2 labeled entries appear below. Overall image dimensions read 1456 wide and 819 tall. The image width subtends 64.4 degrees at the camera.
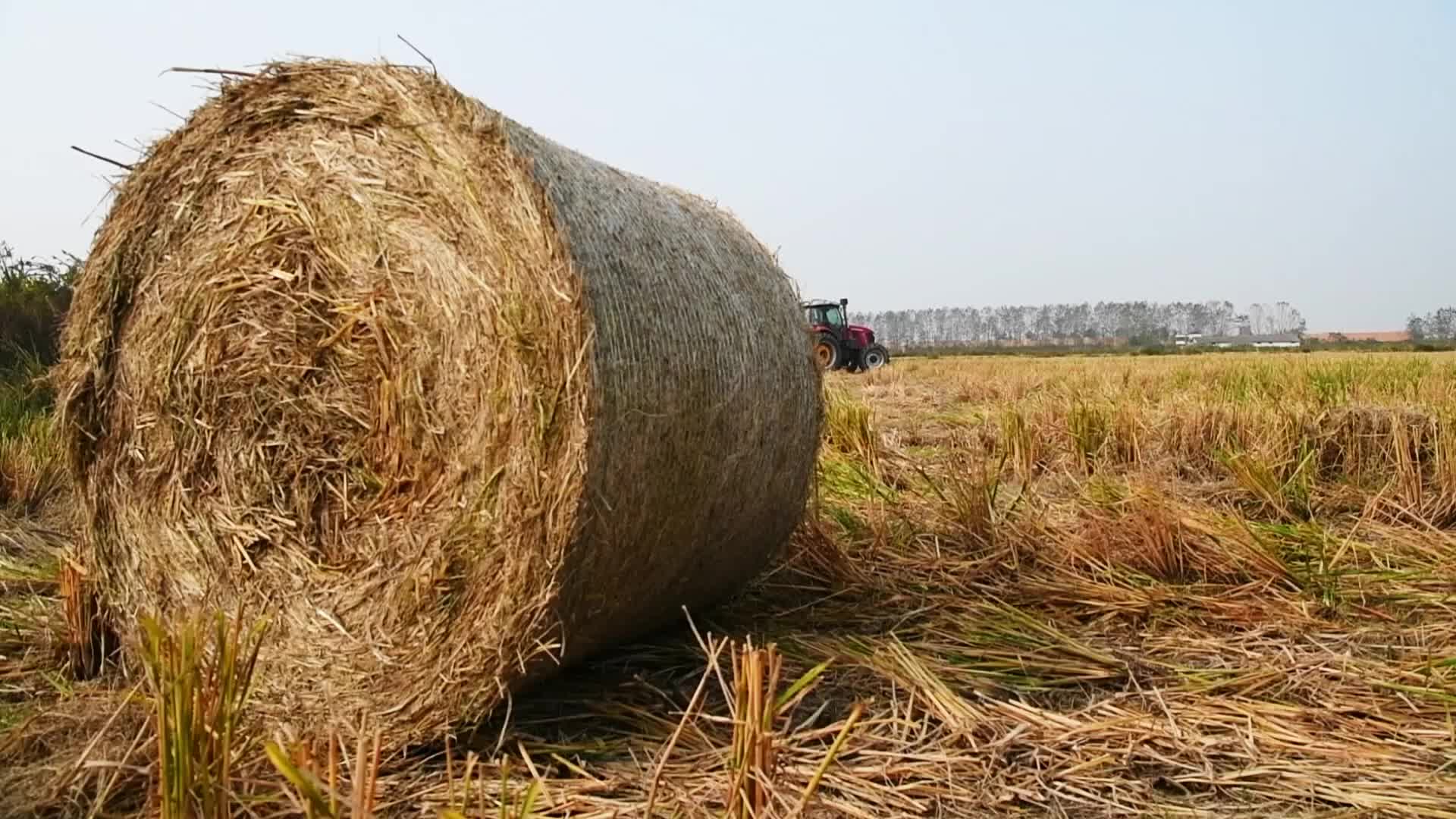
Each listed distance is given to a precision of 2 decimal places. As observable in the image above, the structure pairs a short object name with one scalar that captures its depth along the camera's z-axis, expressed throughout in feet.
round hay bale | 9.12
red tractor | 80.84
